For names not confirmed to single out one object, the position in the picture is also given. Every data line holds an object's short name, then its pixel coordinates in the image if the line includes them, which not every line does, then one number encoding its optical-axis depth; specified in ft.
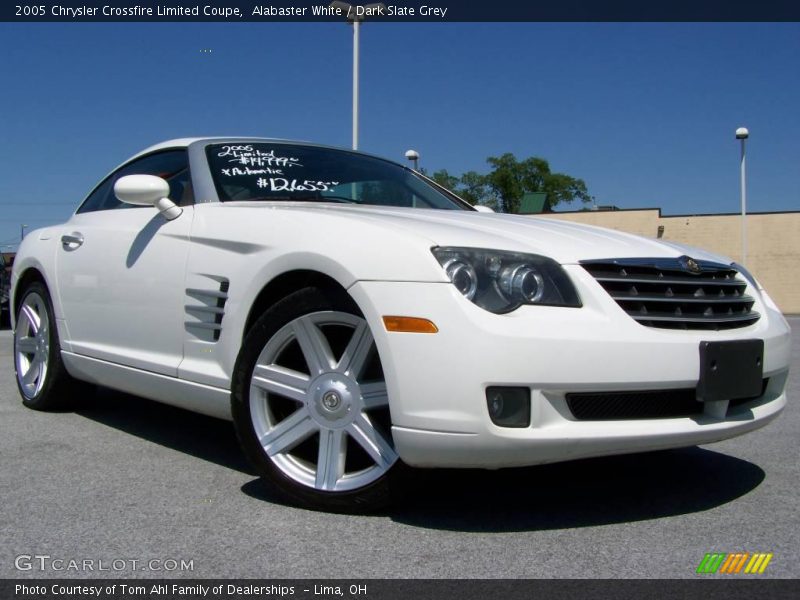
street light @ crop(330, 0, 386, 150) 48.88
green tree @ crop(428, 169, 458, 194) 180.96
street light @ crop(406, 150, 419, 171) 78.34
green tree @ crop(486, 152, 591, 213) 234.58
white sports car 8.82
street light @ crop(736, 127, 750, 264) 91.50
